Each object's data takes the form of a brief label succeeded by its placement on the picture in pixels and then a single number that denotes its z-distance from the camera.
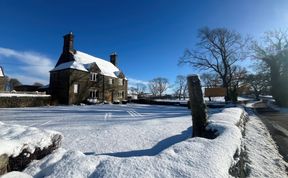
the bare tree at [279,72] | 19.72
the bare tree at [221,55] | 22.31
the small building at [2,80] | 19.88
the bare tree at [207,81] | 36.85
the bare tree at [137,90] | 67.35
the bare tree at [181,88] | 55.26
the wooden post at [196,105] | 3.84
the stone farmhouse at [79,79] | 18.19
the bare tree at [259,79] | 22.38
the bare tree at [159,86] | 60.54
